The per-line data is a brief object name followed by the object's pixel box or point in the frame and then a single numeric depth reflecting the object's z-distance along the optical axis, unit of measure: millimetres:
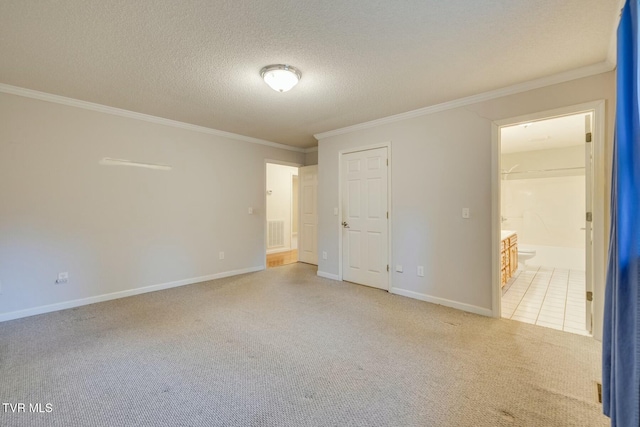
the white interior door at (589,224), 2564
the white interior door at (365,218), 4004
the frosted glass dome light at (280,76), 2463
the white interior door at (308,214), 5816
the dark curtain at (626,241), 1092
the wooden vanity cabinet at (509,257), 4090
